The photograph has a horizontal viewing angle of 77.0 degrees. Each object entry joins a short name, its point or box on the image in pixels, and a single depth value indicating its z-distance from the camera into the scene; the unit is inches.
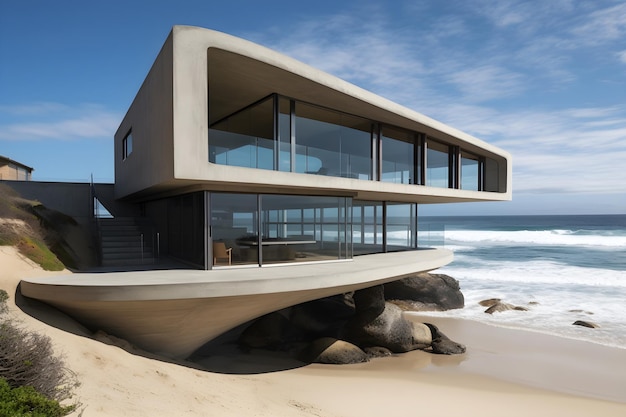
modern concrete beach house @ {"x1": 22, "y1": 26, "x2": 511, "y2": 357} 390.0
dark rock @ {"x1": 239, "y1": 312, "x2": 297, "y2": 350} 616.7
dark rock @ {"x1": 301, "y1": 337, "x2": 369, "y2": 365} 557.0
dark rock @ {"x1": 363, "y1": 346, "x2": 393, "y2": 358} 600.0
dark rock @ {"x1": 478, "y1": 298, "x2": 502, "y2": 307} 1001.5
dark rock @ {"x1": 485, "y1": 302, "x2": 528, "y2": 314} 937.5
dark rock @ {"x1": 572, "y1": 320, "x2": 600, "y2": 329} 801.7
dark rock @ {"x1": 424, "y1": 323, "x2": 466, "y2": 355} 629.6
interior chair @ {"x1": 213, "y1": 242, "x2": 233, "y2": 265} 464.8
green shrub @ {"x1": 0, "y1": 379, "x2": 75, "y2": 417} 216.4
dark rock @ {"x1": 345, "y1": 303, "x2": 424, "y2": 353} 614.5
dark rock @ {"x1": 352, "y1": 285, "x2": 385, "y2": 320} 624.1
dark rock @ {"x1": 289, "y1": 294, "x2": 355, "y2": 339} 659.4
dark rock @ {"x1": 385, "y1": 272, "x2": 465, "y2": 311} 967.6
